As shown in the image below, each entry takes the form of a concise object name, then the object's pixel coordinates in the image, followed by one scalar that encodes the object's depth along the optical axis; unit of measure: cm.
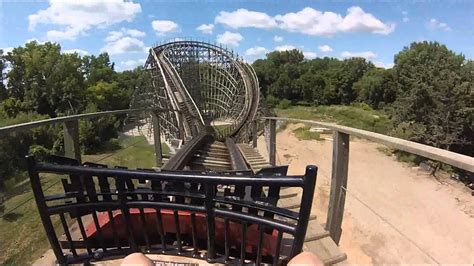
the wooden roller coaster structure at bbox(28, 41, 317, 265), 139
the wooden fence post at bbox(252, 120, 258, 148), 889
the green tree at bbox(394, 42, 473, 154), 2228
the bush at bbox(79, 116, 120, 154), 994
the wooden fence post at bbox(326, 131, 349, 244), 240
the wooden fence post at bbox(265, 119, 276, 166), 576
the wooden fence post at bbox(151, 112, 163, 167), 554
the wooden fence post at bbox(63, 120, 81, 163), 273
